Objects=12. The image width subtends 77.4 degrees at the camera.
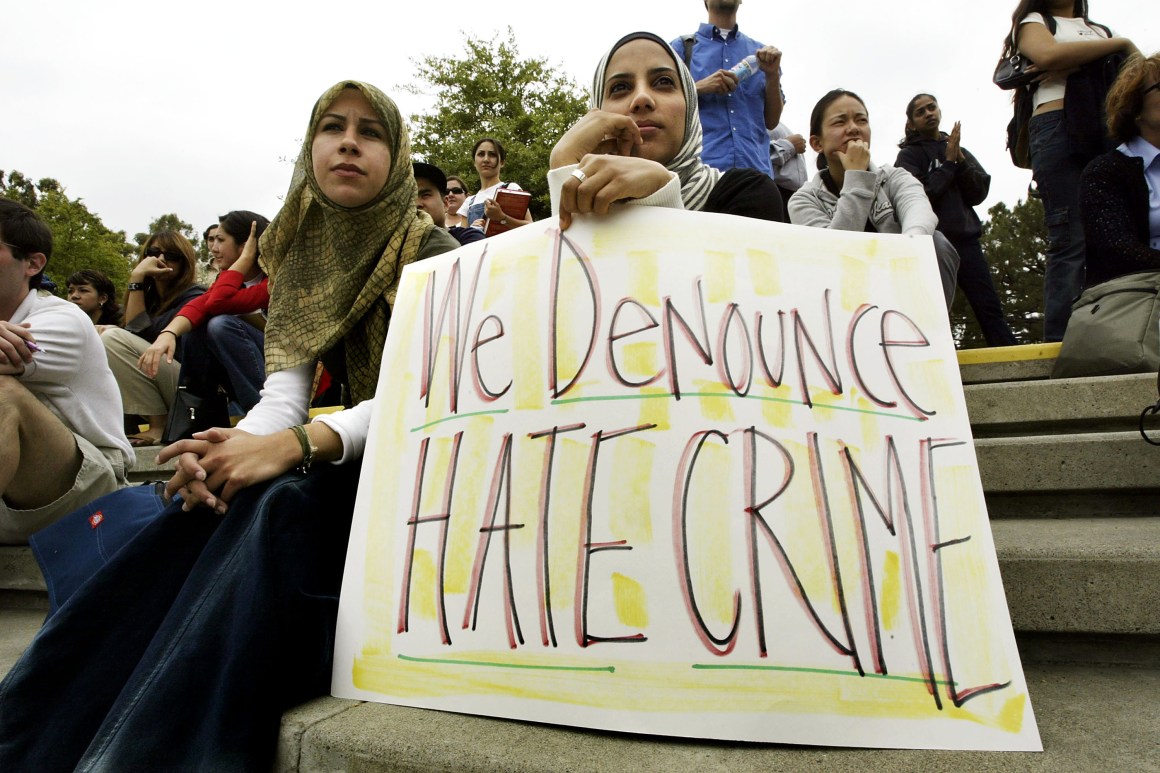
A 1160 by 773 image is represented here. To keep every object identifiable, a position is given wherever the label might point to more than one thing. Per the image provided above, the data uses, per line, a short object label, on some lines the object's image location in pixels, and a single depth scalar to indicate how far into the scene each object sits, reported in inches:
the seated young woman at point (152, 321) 177.5
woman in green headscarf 40.2
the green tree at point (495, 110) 616.7
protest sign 35.7
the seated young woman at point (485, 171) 198.4
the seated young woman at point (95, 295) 225.3
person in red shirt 153.5
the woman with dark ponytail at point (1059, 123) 119.7
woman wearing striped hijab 61.1
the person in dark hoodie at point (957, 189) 154.0
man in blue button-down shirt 144.4
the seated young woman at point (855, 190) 109.0
